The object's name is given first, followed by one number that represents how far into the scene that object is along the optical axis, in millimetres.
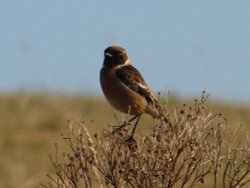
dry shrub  10664
